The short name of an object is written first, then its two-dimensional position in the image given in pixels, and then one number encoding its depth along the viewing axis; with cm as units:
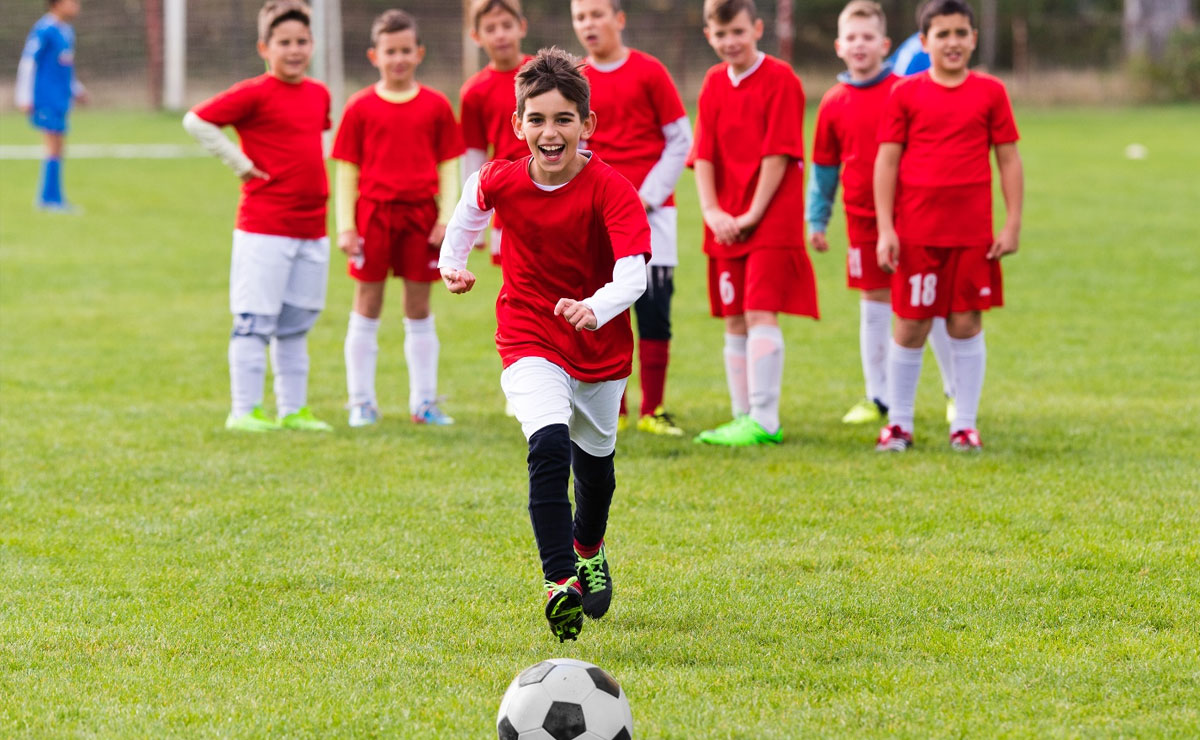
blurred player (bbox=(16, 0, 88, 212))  3481
